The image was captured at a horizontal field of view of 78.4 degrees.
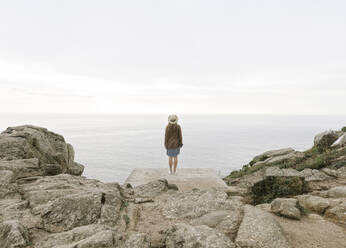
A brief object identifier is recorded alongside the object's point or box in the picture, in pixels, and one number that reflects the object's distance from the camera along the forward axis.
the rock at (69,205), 5.46
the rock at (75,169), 13.23
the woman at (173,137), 13.70
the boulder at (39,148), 9.80
